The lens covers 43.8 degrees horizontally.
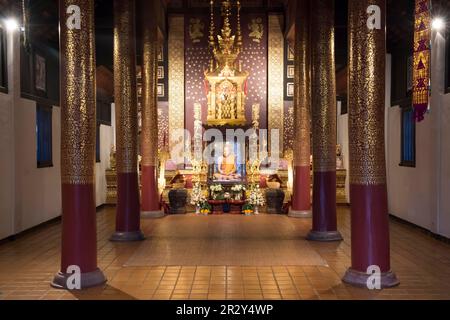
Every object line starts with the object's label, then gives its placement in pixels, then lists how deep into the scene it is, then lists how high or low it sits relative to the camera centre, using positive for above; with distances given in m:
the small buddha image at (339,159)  17.67 -0.23
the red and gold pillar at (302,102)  13.34 +1.20
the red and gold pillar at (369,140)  6.91 +0.14
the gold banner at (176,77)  18.52 +2.55
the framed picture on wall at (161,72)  18.61 +2.72
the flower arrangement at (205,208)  15.38 -1.51
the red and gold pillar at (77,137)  6.99 +0.23
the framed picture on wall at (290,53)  18.48 +3.28
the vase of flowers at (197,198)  15.51 -1.24
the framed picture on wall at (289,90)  18.48 +2.05
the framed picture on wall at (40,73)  12.22 +1.83
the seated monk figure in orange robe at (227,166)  16.59 -0.39
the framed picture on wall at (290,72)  18.45 +2.65
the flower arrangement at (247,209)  15.29 -1.54
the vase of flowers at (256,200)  15.45 -1.30
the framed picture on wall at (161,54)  18.58 +3.32
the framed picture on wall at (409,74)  12.57 +1.75
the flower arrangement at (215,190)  15.93 -1.05
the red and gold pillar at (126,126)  10.60 +0.54
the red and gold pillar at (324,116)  10.50 +0.68
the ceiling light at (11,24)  10.41 +2.46
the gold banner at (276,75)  18.45 +2.56
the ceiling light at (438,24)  10.09 +2.31
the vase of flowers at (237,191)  15.92 -1.08
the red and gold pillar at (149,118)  13.88 +0.89
